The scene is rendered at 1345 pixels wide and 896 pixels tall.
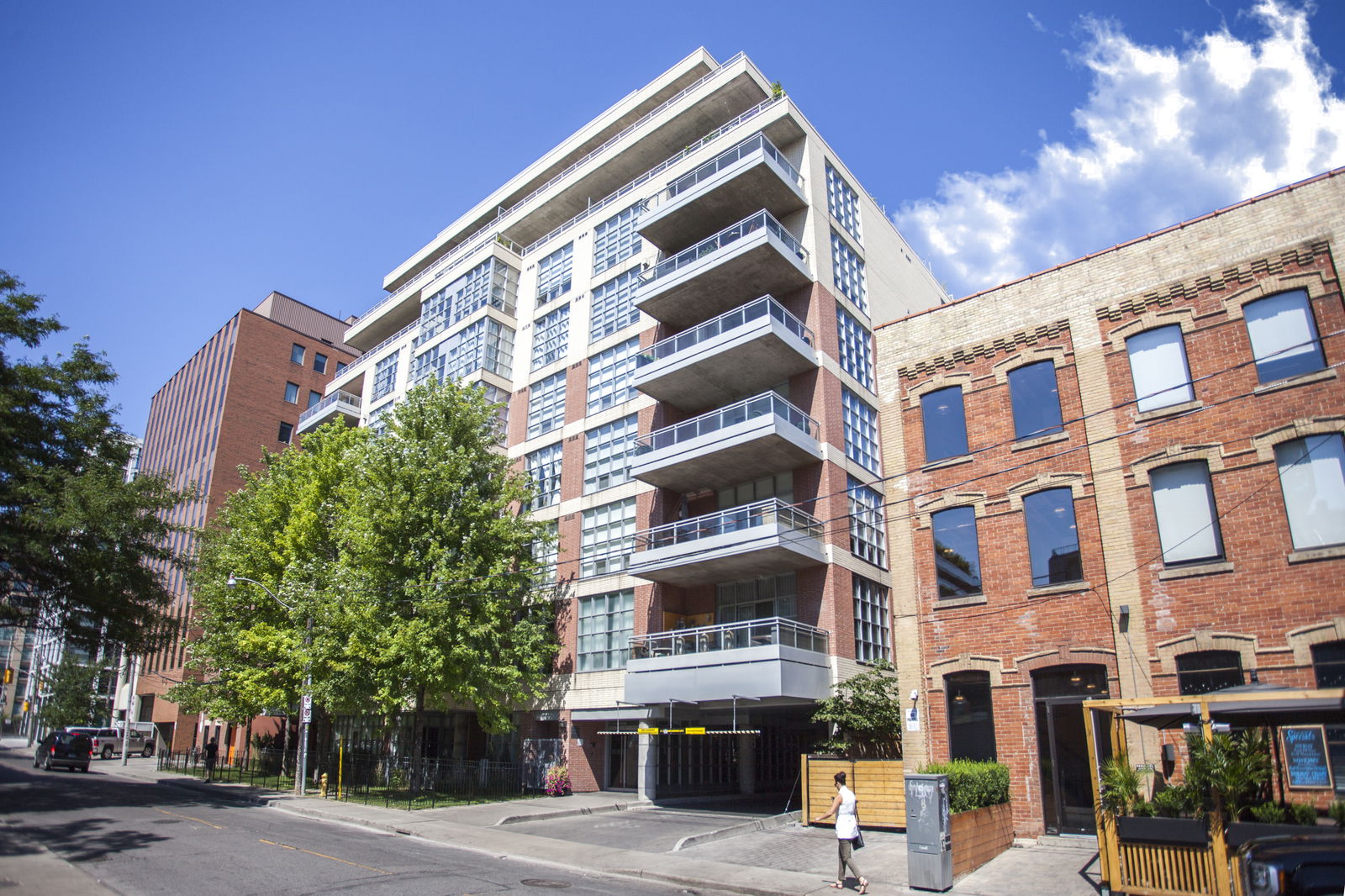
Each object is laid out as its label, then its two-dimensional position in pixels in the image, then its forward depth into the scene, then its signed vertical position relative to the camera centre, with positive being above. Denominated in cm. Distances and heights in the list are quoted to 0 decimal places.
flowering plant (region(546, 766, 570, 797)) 2928 -341
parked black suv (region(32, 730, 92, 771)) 3769 -307
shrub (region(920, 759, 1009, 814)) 1462 -182
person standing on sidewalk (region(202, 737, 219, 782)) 3534 -315
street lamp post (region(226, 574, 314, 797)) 2731 -105
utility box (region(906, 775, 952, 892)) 1323 -241
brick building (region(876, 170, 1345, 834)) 1469 +382
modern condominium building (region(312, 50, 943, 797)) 2628 +942
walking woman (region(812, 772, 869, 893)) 1336 -233
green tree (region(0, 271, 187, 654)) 2417 +520
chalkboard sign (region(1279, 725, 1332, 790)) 1328 -117
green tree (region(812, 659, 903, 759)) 2316 -92
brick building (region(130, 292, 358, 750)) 5869 +2069
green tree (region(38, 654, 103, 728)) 6719 -113
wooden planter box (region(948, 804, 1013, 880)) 1401 -270
